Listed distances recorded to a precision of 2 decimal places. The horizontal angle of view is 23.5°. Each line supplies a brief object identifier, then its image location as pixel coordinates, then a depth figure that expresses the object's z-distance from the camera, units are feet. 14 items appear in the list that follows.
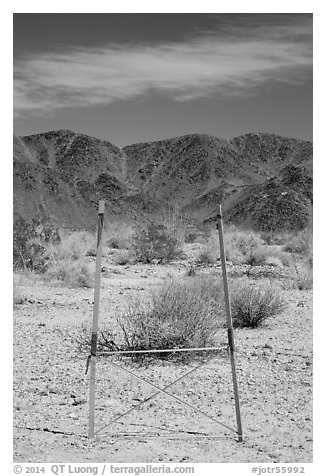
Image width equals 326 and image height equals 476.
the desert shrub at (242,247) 76.89
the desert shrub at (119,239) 90.35
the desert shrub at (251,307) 37.17
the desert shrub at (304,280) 53.06
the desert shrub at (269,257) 75.25
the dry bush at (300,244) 83.20
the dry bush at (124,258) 73.36
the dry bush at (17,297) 43.96
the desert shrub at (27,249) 59.36
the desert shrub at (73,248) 67.03
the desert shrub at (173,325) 29.12
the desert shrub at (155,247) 74.71
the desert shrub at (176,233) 81.03
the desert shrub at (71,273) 54.44
